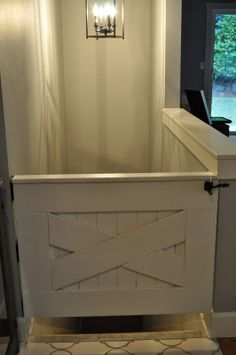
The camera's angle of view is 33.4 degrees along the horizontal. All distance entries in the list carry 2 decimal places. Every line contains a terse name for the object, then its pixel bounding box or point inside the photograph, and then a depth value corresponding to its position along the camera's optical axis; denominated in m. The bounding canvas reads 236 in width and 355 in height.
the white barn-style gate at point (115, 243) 1.77
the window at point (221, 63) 6.59
